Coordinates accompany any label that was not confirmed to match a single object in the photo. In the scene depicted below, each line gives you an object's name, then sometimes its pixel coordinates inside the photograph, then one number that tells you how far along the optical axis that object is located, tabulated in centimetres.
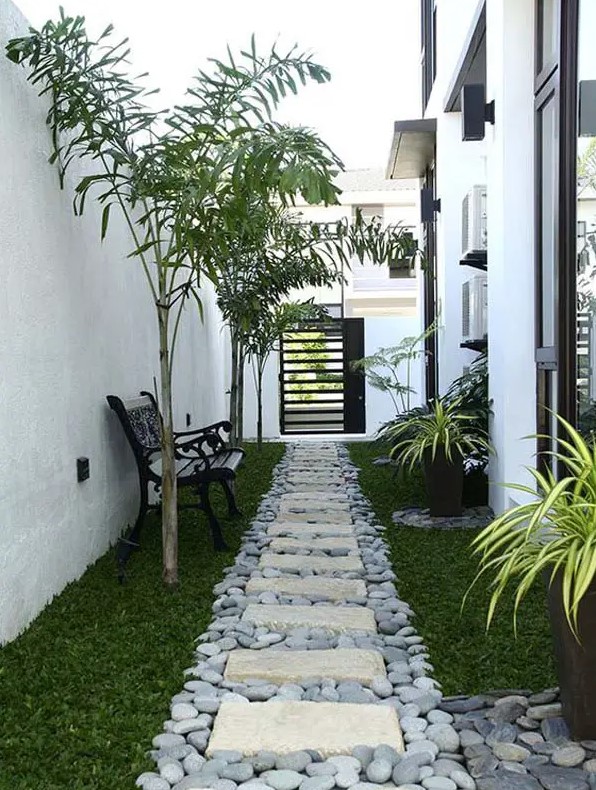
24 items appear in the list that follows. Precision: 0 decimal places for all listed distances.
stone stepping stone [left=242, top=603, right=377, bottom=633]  333
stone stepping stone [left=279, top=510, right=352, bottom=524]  548
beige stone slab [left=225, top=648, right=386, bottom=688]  279
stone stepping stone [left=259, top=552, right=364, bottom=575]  423
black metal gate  1197
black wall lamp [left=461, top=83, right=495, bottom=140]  541
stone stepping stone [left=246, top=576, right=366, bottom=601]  378
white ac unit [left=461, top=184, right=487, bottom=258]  620
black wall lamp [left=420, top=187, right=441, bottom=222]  858
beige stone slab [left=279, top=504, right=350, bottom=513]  587
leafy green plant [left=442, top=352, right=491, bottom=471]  572
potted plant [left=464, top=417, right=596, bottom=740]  216
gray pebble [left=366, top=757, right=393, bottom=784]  211
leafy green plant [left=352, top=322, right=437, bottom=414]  796
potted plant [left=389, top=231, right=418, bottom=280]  626
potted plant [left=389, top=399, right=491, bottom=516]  537
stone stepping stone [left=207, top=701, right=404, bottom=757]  228
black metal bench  454
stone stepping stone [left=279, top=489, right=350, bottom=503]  628
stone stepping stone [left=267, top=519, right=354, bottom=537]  507
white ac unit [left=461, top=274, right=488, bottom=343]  648
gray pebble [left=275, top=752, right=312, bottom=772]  216
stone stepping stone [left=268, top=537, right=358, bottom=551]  469
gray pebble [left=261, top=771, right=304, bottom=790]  207
